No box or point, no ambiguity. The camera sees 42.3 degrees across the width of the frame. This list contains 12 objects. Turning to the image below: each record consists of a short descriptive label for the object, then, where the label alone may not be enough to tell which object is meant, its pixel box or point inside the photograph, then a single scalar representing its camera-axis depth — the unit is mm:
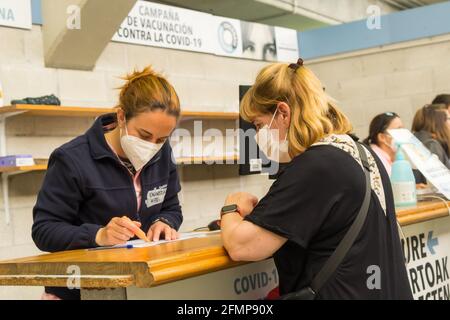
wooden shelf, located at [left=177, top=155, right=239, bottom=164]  4373
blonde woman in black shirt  1345
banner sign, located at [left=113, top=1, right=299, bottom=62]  4414
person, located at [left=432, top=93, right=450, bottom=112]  4453
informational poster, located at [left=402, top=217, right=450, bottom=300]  2299
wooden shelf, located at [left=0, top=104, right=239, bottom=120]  3398
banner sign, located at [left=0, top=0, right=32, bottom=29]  3586
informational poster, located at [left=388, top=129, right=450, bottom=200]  2654
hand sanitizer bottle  2430
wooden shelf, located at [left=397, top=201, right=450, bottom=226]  2055
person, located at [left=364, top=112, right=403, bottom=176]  4059
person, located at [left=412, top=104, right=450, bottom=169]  4020
